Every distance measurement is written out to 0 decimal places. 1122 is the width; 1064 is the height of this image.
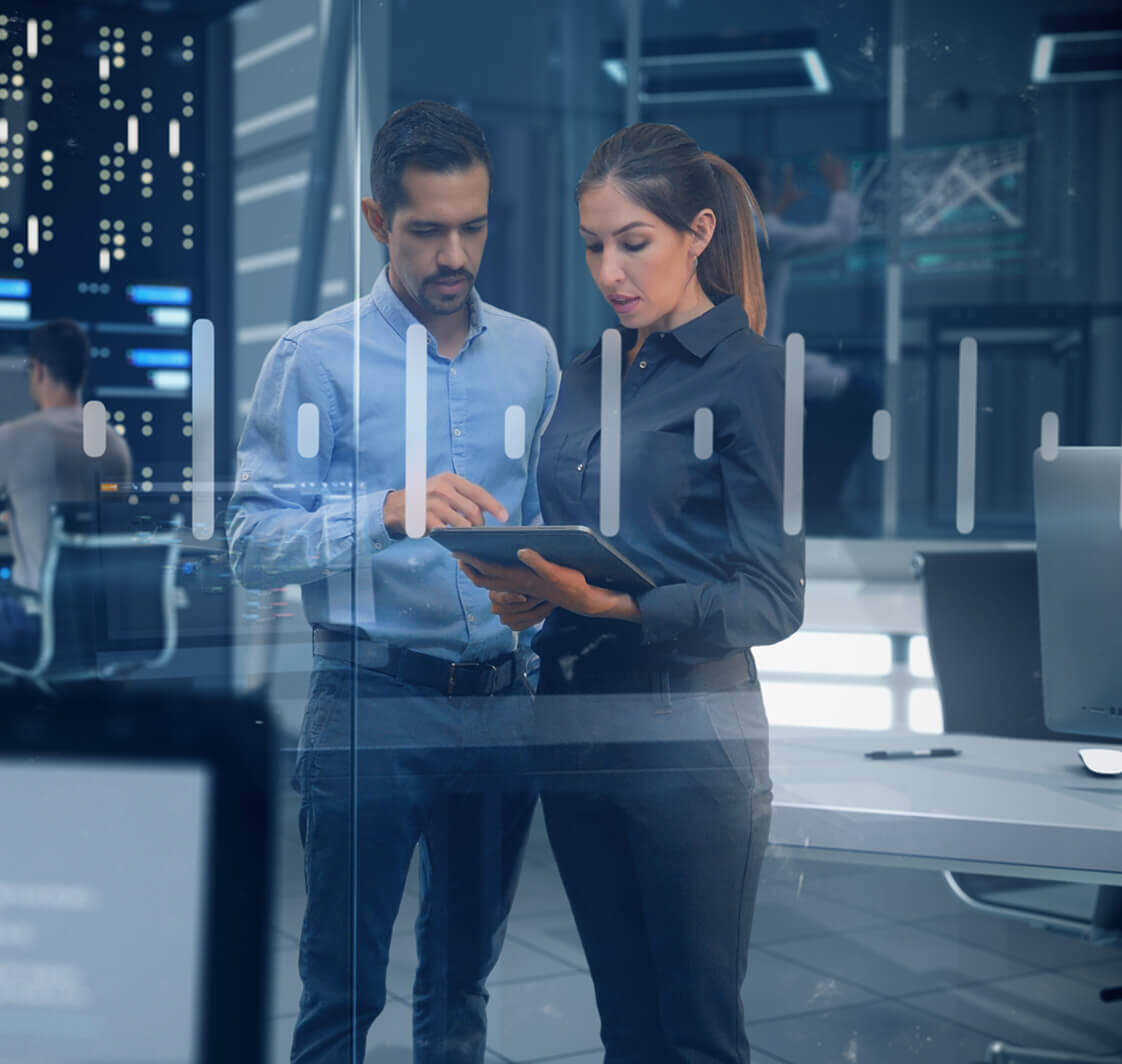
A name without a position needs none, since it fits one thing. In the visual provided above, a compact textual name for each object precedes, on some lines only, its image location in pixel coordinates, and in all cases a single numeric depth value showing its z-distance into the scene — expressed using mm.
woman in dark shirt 1448
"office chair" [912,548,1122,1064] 2273
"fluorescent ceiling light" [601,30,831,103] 2092
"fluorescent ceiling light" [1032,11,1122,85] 3020
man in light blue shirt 1507
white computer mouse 1758
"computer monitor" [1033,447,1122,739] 1665
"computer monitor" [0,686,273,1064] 1440
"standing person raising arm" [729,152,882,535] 1611
